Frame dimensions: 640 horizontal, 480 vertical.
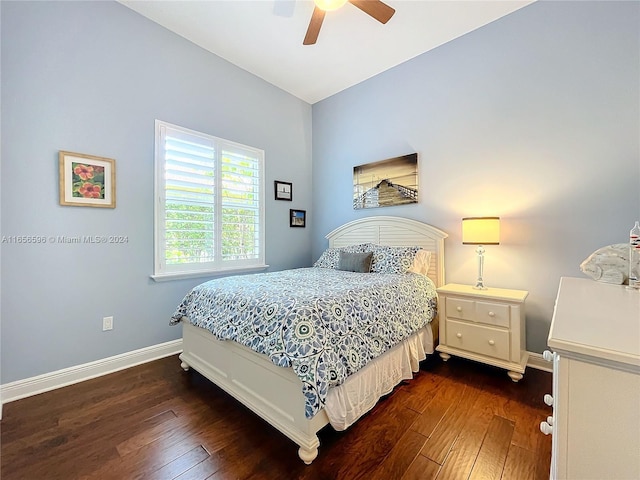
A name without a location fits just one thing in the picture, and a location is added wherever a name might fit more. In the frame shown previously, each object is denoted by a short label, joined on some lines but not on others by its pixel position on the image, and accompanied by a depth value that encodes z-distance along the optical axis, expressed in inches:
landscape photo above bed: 124.7
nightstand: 84.8
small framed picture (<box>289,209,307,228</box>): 155.3
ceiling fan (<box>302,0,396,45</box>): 78.6
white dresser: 25.1
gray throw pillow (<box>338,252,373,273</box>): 112.0
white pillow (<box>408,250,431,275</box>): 108.9
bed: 56.4
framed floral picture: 85.2
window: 106.9
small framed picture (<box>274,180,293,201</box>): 147.7
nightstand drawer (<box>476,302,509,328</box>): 86.3
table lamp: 92.1
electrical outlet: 93.5
